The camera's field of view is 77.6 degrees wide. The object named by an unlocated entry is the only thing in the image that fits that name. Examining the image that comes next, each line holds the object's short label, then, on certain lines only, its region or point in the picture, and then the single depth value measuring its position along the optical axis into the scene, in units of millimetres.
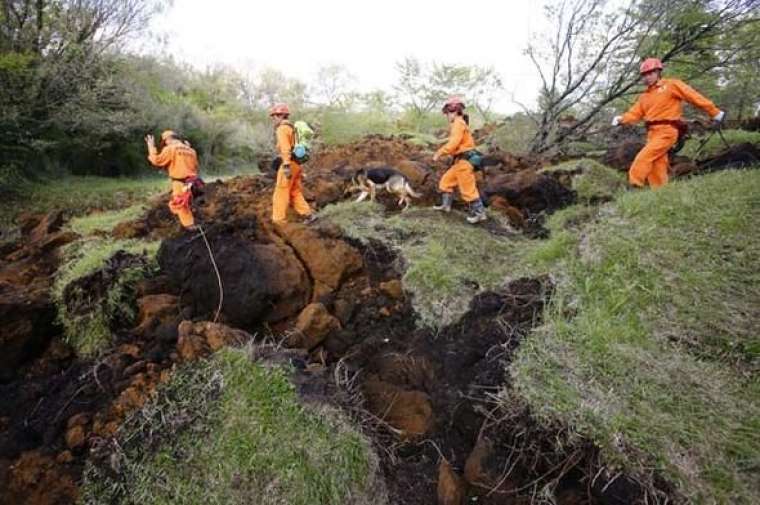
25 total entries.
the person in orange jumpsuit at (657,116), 5156
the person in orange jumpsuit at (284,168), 5676
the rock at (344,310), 3926
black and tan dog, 6199
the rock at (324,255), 4352
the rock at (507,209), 5820
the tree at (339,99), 20281
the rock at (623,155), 7196
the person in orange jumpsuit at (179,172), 5613
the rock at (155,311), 3760
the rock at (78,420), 2936
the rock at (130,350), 3438
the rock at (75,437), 2836
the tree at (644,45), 7108
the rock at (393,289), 4125
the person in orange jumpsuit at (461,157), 5422
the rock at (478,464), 2572
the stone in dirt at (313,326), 3580
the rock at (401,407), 3004
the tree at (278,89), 19750
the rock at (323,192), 6613
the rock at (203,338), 3177
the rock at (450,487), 2533
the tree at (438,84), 17375
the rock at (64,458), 2779
